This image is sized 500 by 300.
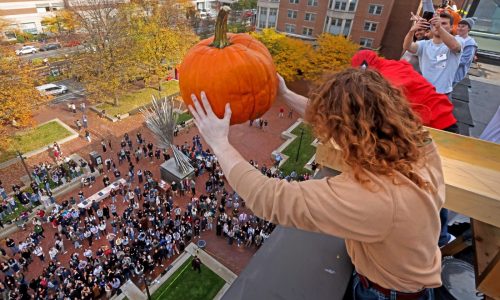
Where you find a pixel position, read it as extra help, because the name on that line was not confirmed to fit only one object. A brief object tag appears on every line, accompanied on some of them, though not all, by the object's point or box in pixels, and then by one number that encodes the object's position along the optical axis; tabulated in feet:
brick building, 93.86
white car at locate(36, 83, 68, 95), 95.81
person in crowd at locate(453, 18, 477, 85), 20.97
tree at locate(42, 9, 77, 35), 95.50
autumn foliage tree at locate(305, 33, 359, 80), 87.66
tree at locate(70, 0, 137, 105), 80.84
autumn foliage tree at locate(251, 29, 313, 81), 91.09
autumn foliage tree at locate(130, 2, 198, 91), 90.68
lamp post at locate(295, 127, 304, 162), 71.82
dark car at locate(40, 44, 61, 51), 124.57
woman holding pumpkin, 5.64
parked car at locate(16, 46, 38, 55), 117.04
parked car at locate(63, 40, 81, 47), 88.72
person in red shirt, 12.48
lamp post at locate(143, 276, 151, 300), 37.19
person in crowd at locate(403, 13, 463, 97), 16.28
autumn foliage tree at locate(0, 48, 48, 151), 59.52
